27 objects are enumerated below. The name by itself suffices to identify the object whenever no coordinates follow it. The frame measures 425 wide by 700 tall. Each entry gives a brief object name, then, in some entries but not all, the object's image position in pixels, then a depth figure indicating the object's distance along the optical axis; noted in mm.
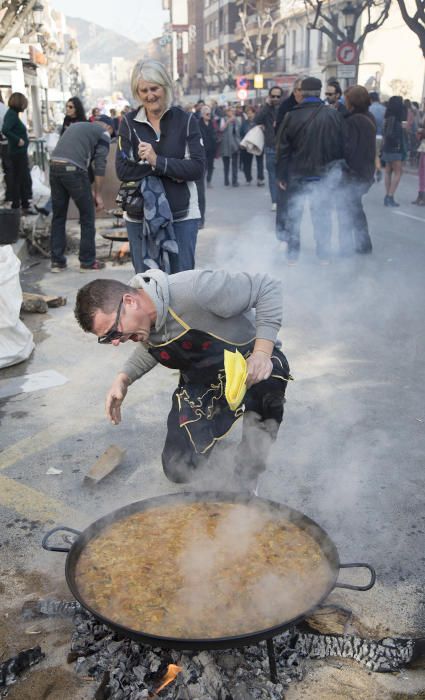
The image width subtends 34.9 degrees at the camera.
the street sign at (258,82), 39625
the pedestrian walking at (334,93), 11477
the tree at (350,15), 23375
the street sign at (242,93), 35531
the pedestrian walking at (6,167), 10695
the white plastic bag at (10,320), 5250
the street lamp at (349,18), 23016
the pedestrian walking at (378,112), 15697
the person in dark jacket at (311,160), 8016
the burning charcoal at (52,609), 2602
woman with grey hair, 4562
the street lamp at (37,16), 31755
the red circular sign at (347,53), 21688
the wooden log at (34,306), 6570
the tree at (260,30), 54500
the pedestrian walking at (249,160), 16625
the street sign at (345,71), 21266
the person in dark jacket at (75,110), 8812
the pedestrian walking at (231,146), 16141
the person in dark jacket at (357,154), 8586
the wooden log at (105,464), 3600
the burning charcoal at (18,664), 2314
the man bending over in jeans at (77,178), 7660
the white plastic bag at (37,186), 12247
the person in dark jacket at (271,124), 12328
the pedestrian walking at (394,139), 11945
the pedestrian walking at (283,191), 8438
